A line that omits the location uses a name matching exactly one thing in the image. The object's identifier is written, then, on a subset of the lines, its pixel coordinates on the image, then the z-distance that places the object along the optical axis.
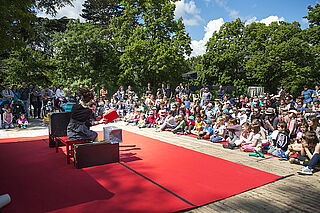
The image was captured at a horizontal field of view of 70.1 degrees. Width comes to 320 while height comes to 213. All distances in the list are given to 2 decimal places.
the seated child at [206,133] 8.59
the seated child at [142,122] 11.57
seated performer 5.43
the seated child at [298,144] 5.63
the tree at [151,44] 22.50
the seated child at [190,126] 9.73
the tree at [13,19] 9.01
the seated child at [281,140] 6.14
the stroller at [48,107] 12.51
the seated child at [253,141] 6.59
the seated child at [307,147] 5.23
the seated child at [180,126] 9.70
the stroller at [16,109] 11.88
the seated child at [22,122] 11.00
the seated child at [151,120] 11.67
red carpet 3.52
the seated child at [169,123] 10.36
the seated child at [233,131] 7.39
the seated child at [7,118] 10.93
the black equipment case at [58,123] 6.27
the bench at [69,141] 5.39
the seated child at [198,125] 9.15
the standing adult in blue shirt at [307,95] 13.04
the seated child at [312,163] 4.84
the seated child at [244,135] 7.17
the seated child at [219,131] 8.13
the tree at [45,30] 23.09
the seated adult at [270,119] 7.63
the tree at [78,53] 19.80
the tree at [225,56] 30.83
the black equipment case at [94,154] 5.10
